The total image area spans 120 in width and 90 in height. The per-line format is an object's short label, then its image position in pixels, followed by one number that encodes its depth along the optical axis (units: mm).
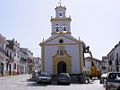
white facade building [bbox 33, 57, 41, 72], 52810
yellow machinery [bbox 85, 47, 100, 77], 24851
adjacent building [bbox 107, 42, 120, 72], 24242
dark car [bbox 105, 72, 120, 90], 7237
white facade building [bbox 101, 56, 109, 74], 39650
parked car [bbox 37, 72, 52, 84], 15151
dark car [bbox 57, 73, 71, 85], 15008
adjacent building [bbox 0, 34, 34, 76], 23919
